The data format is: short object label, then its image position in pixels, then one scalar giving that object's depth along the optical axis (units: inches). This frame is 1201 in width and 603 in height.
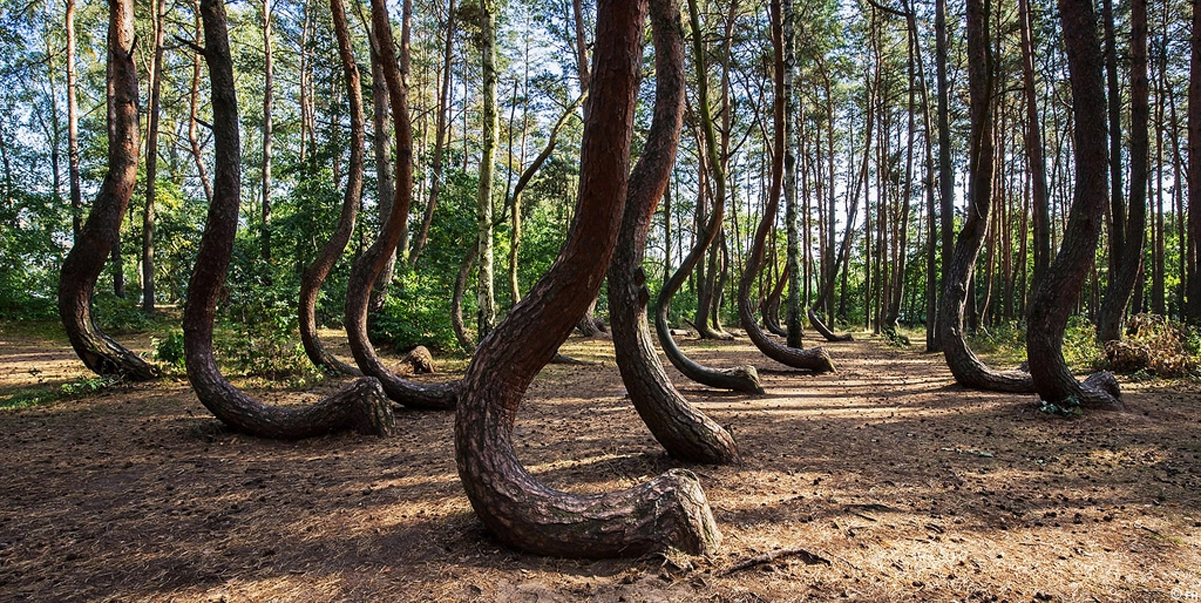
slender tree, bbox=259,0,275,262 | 662.5
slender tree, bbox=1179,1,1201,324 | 390.0
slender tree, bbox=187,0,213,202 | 722.6
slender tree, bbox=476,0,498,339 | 402.9
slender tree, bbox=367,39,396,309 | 432.1
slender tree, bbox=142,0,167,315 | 584.7
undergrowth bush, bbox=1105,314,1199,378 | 312.2
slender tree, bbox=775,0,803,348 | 467.3
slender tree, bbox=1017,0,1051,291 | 473.7
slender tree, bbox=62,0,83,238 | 625.3
